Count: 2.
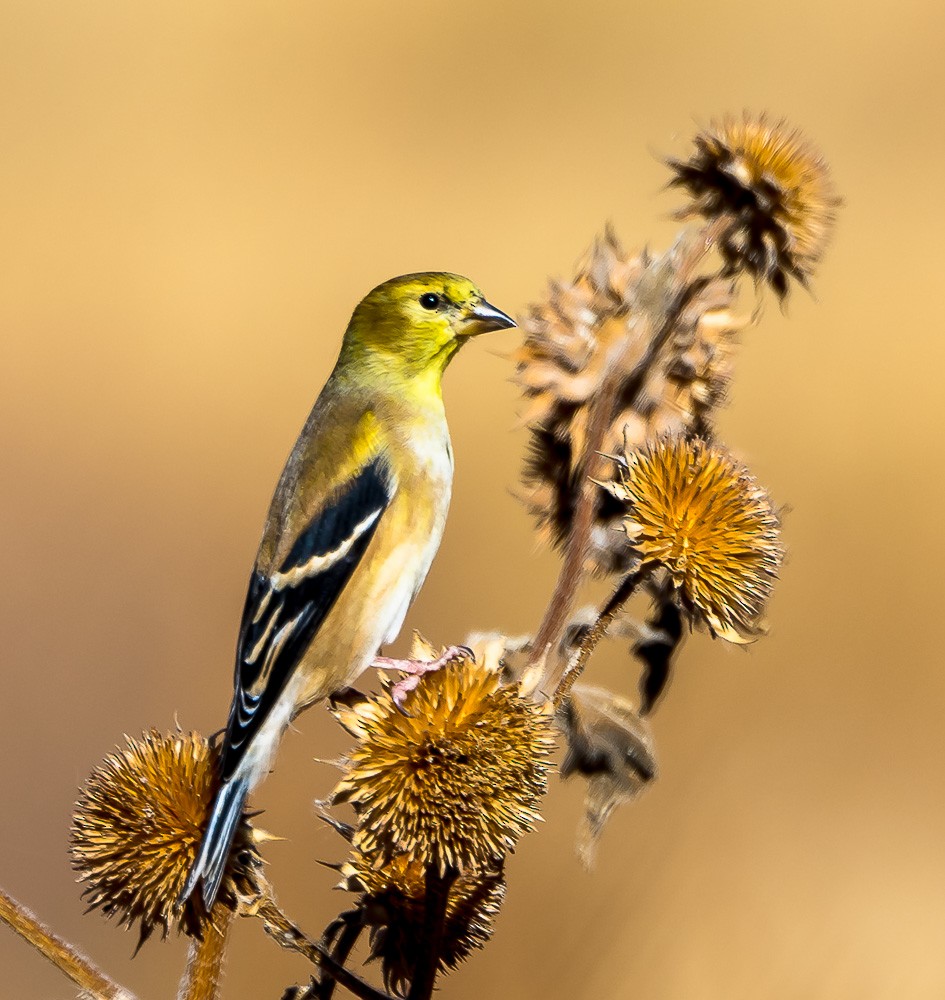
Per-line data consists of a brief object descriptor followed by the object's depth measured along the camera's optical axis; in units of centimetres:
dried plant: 432
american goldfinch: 440
